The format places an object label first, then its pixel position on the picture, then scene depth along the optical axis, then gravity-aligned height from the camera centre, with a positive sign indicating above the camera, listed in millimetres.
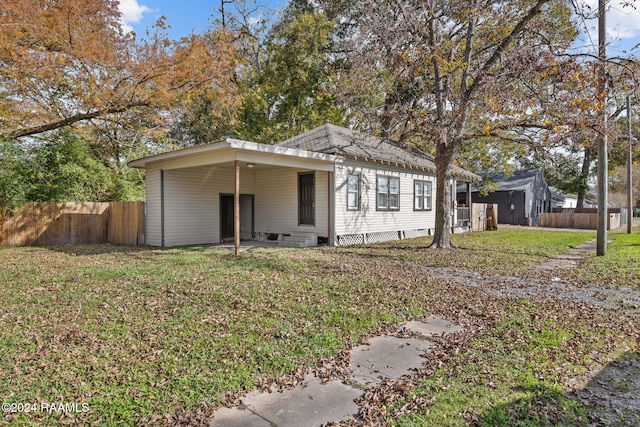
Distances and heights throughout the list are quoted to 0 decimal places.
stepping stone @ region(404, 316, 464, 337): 4449 -1445
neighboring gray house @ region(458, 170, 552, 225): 28734 +1147
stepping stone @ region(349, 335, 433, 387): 3346 -1475
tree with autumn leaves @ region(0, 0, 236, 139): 9844 +4279
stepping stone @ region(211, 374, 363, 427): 2619 -1482
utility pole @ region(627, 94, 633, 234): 18500 +828
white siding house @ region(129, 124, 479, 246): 12203 +642
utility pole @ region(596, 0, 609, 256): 9219 +1831
